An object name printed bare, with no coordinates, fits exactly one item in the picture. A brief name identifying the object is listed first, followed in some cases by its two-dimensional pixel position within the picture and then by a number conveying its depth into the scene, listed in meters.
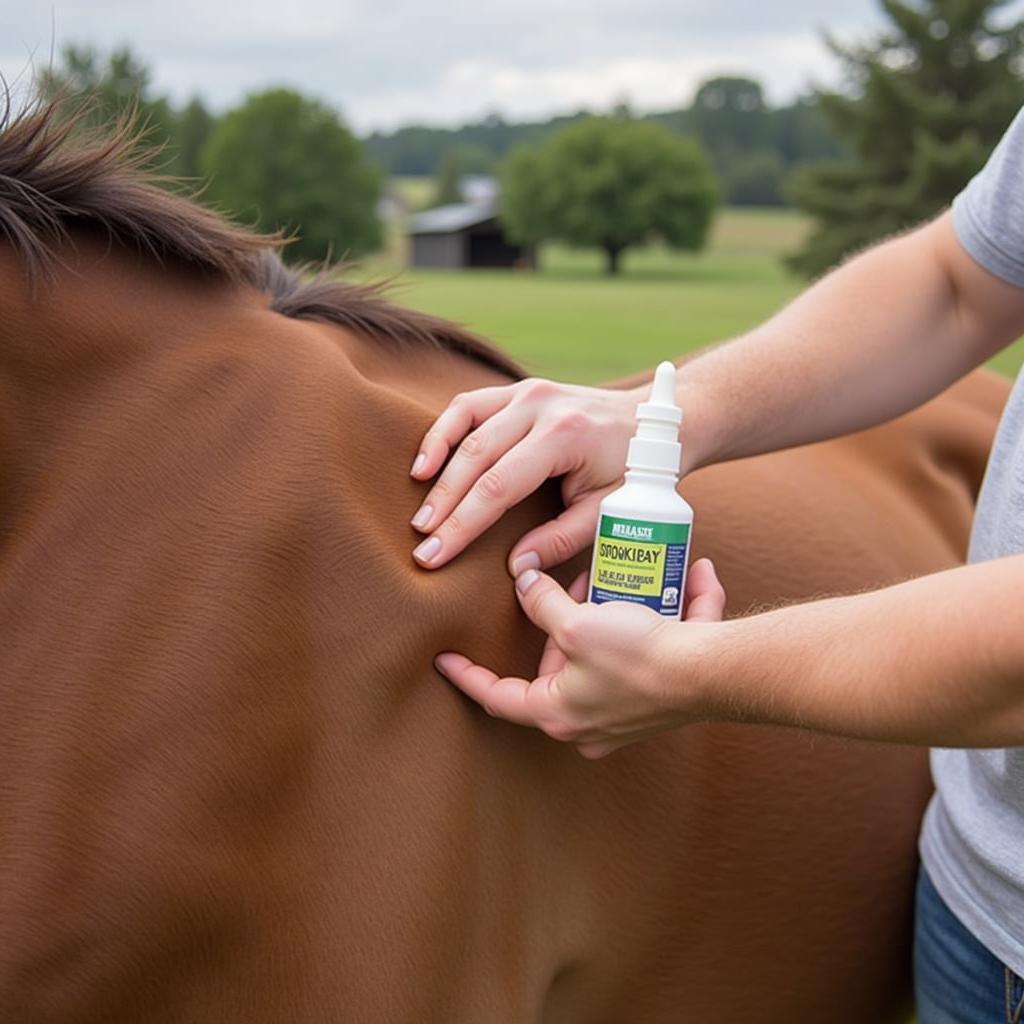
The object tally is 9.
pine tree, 26.83
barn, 46.06
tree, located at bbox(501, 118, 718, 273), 44.31
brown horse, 0.96
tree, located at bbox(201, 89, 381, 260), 38.16
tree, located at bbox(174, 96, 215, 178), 46.14
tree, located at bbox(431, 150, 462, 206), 63.66
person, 0.90
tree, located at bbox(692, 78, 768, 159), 66.19
